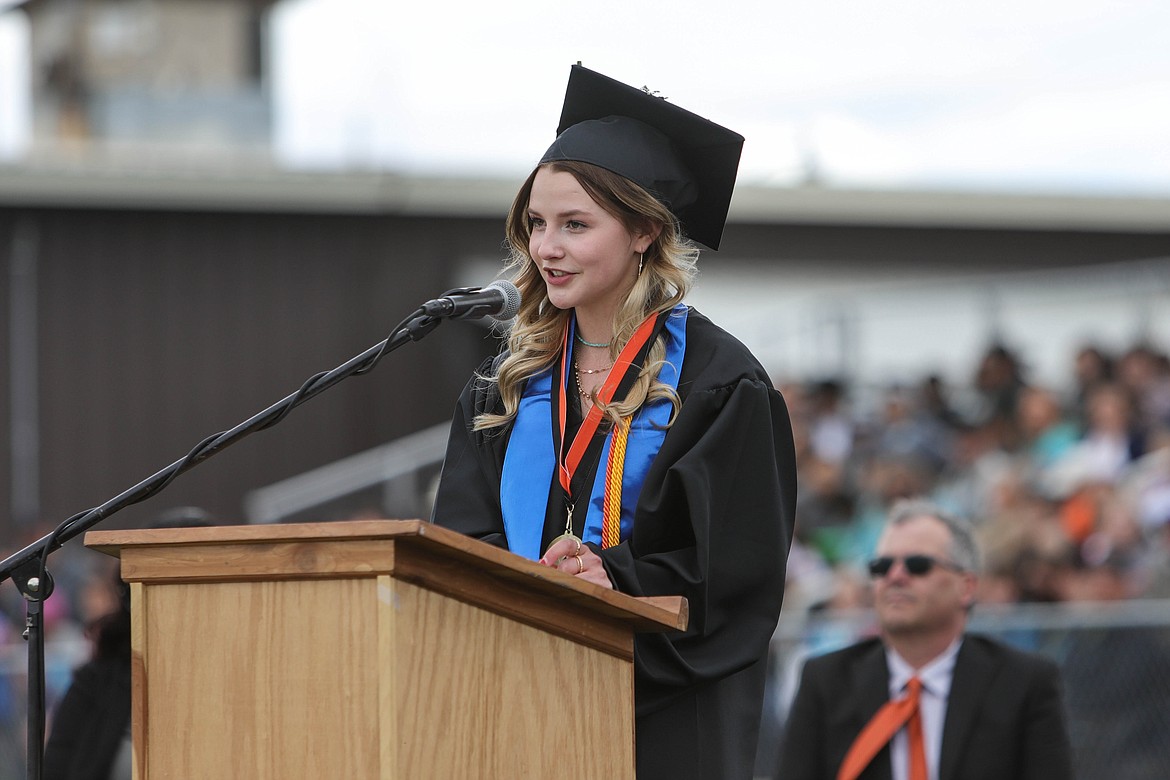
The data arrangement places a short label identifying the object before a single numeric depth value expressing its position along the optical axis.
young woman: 6.09
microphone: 5.88
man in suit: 10.27
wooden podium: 4.94
